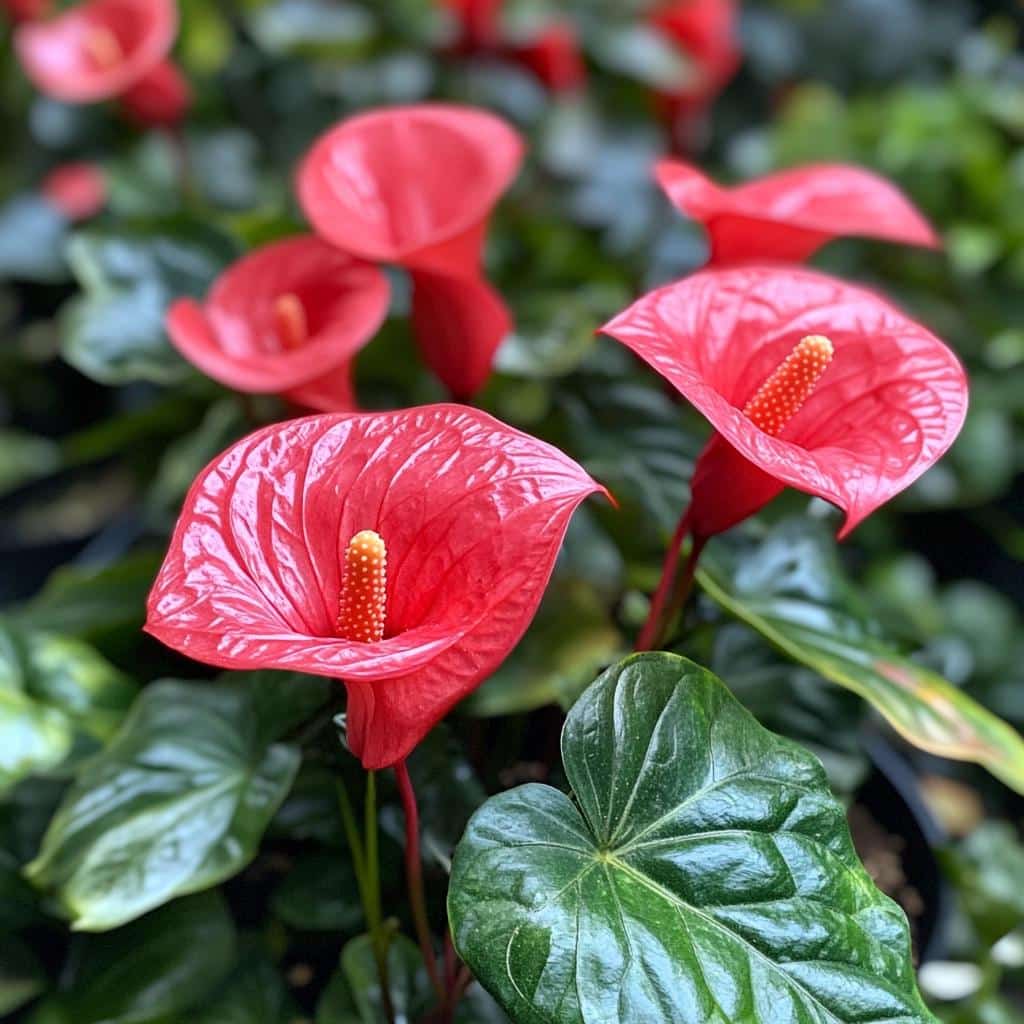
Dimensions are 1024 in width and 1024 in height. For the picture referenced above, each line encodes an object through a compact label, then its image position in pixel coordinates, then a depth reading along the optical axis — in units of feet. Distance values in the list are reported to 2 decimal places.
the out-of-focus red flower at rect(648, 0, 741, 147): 4.27
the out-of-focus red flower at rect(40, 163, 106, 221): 4.50
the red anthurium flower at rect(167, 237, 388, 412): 1.96
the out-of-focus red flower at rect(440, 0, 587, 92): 4.25
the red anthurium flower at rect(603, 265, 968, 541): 1.44
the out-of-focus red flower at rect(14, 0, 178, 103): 3.25
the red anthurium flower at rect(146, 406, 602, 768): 1.26
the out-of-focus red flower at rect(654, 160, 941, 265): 1.95
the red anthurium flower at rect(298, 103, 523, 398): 2.11
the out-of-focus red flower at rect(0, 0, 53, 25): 4.49
